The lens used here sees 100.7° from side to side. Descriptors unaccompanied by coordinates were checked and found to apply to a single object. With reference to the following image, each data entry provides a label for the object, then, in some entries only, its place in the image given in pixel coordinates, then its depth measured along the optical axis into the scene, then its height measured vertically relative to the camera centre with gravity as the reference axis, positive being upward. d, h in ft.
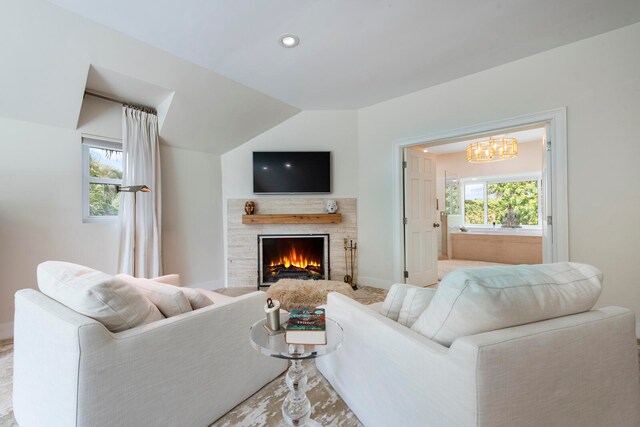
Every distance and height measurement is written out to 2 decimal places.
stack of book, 3.58 -1.63
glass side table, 3.56 -2.22
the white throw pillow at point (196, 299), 4.76 -1.55
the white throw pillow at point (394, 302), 4.55 -1.58
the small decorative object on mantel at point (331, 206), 12.95 +0.30
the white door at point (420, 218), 12.11 -0.36
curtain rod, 9.22 +4.23
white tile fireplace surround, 13.09 -0.89
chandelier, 13.98 +3.32
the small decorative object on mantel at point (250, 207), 12.96 +0.31
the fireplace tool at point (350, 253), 12.92 -2.04
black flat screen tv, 12.94 +2.03
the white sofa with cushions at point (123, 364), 3.16 -2.09
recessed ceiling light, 7.55 +5.02
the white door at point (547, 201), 8.69 +0.27
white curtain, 9.97 +0.60
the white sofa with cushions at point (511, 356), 2.59 -1.61
